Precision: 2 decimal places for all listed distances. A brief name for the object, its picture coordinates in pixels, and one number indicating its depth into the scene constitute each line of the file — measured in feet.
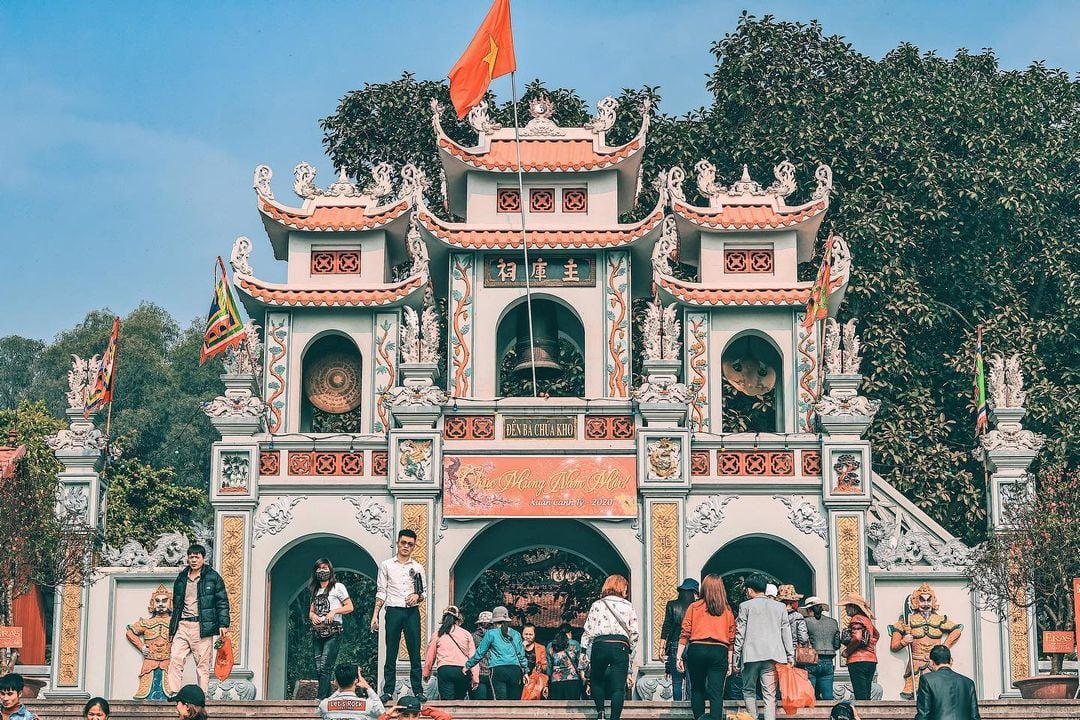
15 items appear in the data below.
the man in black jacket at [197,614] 67.15
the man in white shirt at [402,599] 66.90
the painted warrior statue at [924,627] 92.38
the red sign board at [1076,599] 83.18
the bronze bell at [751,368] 103.50
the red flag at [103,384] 98.22
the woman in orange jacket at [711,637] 62.54
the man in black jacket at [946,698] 54.95
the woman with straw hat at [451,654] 70.79
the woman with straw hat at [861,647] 72.59
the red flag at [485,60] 99.86
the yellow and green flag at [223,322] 96.17
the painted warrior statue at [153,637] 92.94
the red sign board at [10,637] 87.81
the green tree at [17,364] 216.33
